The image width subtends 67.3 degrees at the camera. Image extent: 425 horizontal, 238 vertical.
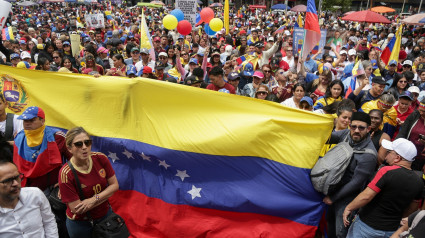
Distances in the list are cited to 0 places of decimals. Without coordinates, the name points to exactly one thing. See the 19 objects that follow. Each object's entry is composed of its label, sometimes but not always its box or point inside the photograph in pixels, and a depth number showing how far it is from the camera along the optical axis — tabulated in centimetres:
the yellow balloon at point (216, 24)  1120
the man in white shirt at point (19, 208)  248
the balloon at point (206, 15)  1259
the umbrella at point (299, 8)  2389
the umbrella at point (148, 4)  3208
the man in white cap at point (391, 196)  299
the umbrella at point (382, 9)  2155
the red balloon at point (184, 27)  989
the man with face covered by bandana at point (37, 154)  352
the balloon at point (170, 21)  1050
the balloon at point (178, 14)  1086
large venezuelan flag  360
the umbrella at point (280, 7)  3159
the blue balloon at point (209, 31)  1232
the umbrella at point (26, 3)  3133
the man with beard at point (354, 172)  332
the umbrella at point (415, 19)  1532
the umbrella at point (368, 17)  1473
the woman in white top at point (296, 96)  530
